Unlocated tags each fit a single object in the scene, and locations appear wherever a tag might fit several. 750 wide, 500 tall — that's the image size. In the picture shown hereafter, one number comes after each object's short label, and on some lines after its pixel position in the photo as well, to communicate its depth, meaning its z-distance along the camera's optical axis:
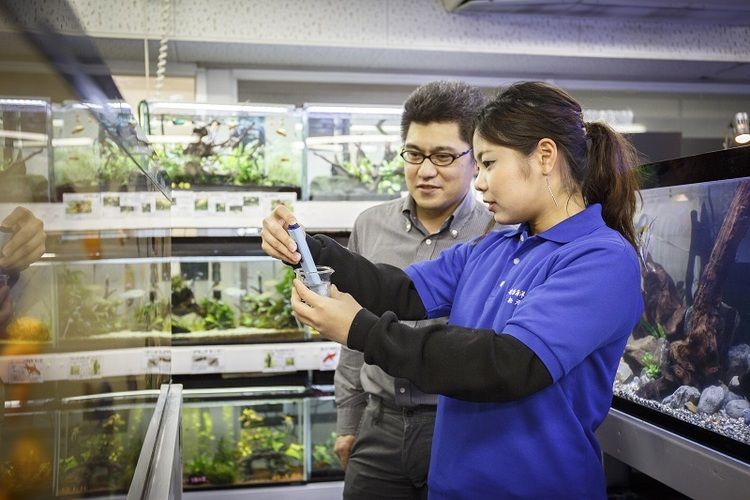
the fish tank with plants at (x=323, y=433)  3.84
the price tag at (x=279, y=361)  3.55
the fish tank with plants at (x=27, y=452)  0.61
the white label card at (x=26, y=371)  0.61
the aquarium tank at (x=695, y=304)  1.61
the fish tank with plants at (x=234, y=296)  3.73
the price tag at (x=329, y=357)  3.60
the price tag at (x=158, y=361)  1.73
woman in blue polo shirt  1.32
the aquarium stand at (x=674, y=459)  1.52
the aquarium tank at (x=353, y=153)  3.85
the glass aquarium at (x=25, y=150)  0.59
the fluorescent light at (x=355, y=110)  3.82
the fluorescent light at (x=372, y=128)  3.92
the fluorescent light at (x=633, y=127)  5.35
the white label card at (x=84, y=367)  0.85
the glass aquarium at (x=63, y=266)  0.61
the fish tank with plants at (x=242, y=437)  3.70
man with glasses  2.03
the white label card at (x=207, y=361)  3.50
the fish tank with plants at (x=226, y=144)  3.68
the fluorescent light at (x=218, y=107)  3.68
